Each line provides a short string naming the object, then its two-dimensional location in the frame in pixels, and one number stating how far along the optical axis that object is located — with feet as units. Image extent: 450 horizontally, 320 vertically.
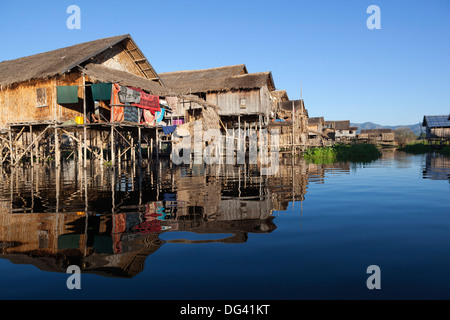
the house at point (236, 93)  90.17
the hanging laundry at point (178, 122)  90.18
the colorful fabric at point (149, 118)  65.46
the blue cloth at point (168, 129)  71.31
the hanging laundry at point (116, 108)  57.52
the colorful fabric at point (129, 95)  58.49
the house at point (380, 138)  193.26
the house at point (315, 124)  196.33
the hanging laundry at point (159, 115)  68.85
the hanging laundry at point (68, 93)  58.95
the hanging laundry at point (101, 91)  56.65
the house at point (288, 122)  112.06
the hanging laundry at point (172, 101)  67.62
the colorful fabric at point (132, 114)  60.23
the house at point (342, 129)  257.75
